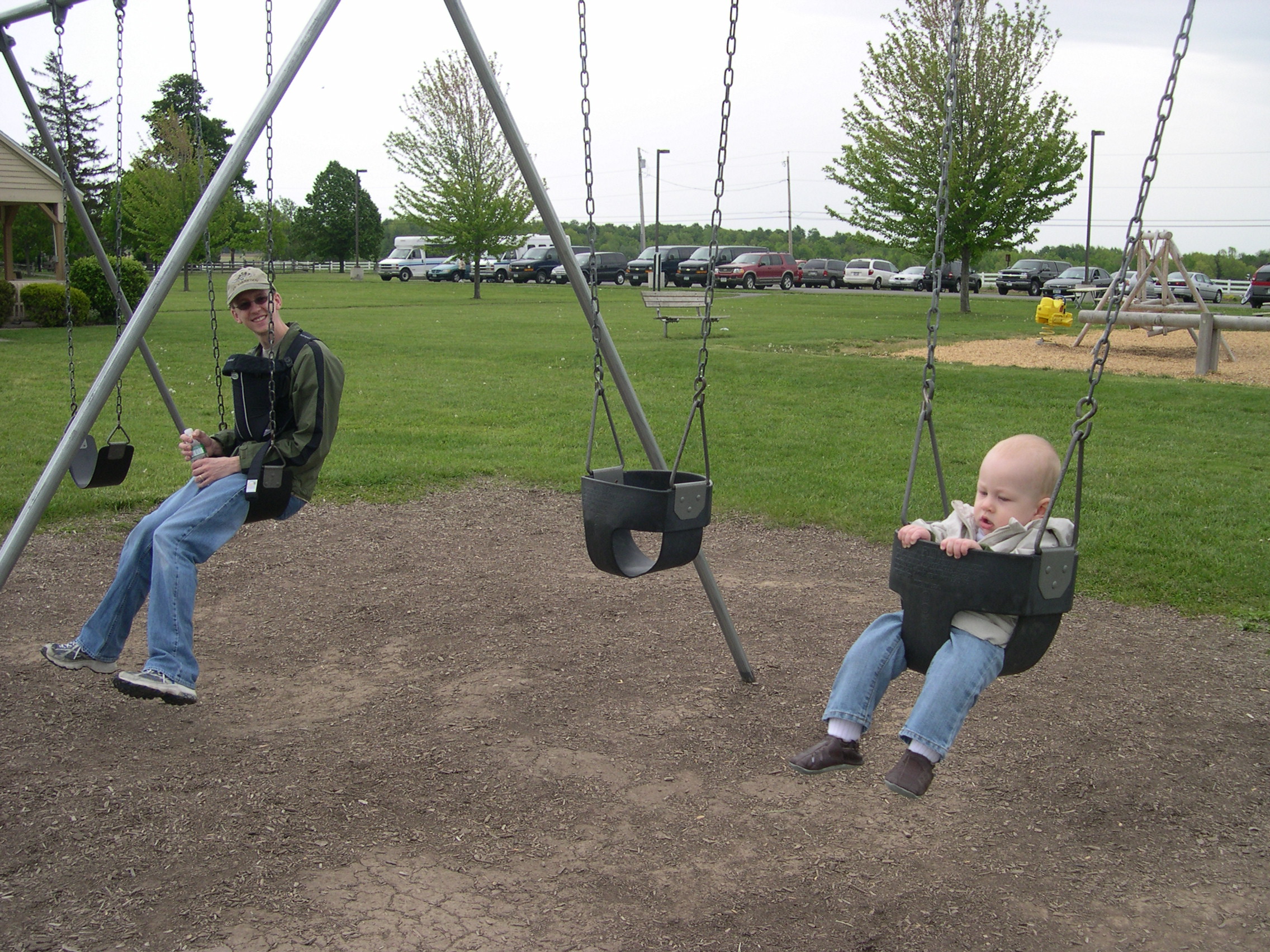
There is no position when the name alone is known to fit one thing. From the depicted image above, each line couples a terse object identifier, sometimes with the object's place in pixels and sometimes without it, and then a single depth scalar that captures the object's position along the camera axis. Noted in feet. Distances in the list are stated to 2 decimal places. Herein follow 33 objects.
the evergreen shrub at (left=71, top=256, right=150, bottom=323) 71.61
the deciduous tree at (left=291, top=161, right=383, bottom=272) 209.87
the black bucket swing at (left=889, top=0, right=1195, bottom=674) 9.20
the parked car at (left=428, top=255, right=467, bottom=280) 155.94
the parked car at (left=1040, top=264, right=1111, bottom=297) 118.01
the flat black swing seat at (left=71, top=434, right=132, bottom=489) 16.35
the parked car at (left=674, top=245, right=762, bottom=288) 127.95
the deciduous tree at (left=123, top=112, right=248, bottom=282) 106.63
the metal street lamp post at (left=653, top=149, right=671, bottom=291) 111.75
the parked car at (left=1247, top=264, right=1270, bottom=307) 108.99
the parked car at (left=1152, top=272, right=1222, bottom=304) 114.62
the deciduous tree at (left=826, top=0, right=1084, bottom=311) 72.49
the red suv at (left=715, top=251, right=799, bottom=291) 130.31
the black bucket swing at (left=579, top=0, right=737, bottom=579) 11.70
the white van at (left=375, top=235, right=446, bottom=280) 158.51
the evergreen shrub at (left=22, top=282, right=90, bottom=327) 68.28
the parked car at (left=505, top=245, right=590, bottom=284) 142.00
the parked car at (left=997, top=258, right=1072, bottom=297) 131.75
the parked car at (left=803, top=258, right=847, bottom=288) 144.15
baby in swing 9.36
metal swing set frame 10.88
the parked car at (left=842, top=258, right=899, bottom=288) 143.33
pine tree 132.46
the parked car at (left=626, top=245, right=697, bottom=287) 135.85
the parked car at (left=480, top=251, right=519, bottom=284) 150.82
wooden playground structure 47.16
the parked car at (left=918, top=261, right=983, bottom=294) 135.31
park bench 70.38
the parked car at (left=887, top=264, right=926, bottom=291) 139.13
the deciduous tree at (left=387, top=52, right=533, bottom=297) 108.78
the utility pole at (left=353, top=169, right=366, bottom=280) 151.23
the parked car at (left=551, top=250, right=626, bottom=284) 132.98
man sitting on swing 12.46
